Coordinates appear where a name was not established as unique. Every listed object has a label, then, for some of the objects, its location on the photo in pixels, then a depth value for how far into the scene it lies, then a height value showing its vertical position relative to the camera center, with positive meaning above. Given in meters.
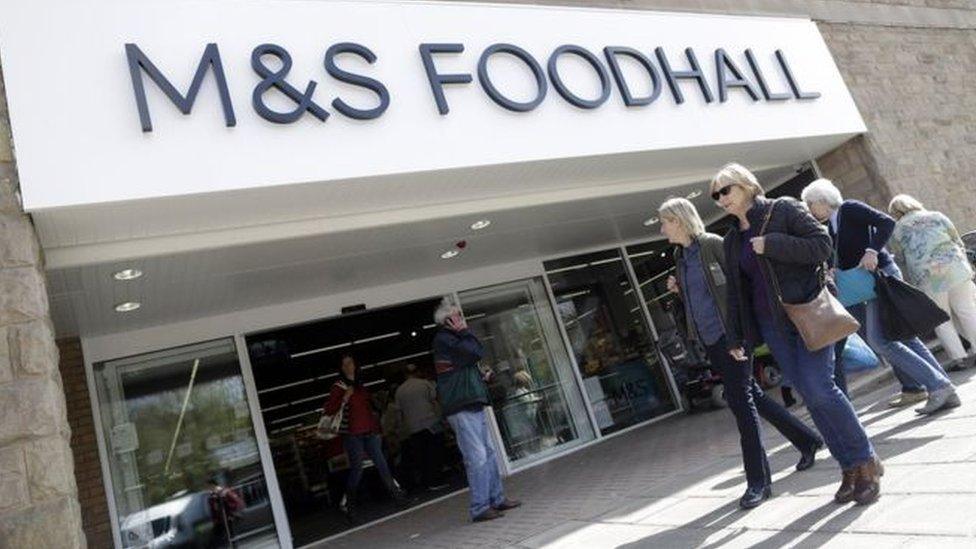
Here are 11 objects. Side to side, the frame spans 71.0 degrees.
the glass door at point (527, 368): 8.53 +0.37
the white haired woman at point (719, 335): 3.55 +0.03
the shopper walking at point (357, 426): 7.37 +0.28
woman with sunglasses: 3.05 +0.12
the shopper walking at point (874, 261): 4.34 +0.20
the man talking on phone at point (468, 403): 5.20 +0.12
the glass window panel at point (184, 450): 6.49 +0.55
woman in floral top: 5.14 +0.07
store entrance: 8.28 +0.92
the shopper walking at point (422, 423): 8.58 +0.12
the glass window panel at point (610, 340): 9.10 +0.43
